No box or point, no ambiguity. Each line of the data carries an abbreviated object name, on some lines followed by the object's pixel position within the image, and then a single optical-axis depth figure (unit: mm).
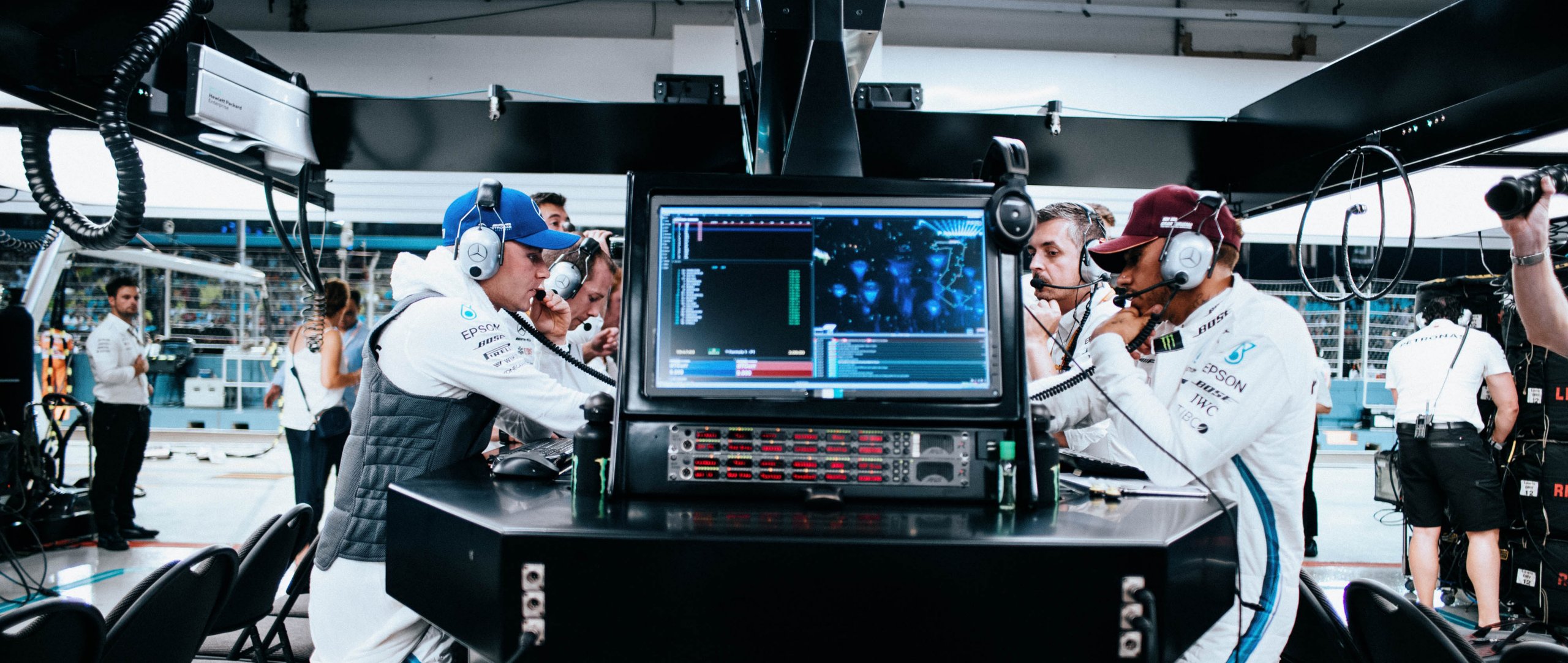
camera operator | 2037
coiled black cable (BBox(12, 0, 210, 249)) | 2205
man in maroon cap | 1347
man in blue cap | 1516
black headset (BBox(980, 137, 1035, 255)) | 1137
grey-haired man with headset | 2396
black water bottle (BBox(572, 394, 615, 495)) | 1110
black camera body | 1750
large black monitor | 1117
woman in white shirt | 4645
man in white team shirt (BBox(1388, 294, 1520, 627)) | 4094
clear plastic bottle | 1082
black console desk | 851
